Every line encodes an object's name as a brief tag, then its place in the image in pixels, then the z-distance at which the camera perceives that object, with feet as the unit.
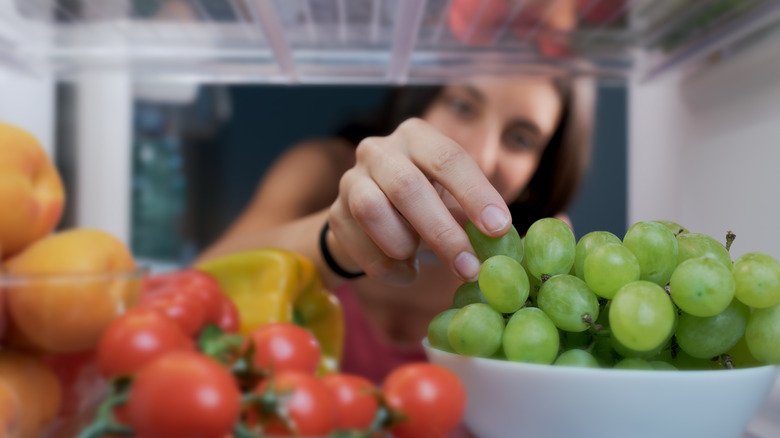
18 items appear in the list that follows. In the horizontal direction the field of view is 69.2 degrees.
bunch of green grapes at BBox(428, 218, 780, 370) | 1.04
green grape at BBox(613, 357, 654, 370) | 1.04
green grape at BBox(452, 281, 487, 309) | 1.30
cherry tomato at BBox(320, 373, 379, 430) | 0.81
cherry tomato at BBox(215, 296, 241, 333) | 1.68
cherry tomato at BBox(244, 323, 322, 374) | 0.92
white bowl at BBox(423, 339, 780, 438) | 0.93
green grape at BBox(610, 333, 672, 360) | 1.07
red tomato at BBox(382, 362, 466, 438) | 0.82
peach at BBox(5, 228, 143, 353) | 0.90
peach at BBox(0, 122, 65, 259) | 1.07
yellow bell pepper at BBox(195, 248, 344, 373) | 1.89
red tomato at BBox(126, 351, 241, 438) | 0.65
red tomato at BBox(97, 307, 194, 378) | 0.83
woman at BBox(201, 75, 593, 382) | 1.45
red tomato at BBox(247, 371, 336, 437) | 0.73
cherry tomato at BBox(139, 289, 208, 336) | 1.31
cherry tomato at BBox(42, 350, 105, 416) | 0.96
